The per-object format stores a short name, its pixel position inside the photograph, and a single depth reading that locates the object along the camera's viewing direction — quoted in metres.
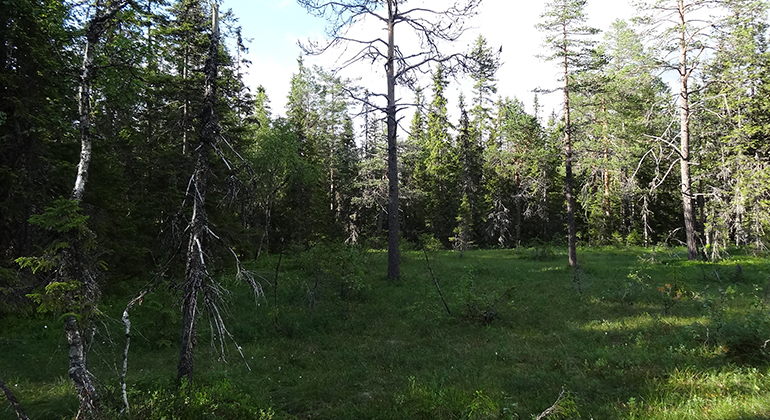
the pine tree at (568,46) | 18.12
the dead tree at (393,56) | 15.88
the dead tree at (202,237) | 6.03
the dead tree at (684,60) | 17.20
